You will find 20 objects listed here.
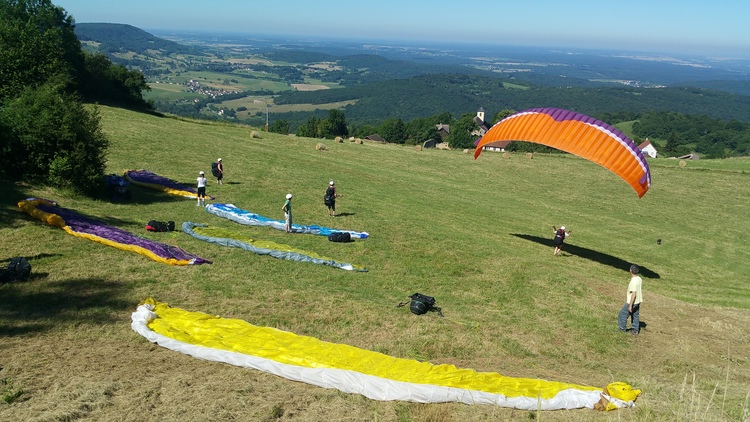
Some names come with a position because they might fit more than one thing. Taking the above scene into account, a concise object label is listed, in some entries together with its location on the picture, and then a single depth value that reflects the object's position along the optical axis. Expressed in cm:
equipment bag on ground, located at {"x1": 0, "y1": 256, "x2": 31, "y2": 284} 1277
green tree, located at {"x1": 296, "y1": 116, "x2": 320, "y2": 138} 10994
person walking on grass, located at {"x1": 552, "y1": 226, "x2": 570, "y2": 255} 2158
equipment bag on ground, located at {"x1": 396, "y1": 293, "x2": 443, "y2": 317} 1334
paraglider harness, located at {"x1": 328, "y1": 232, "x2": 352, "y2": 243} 1969
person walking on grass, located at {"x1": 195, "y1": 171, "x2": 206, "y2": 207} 2206
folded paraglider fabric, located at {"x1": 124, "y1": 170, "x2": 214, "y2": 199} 2450
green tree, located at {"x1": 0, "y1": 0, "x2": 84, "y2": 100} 3356
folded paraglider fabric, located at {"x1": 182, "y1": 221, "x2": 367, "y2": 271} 1716
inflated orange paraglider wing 1858
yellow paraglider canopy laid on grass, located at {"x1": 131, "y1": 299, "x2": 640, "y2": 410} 871
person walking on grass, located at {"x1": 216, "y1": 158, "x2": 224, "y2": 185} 2673
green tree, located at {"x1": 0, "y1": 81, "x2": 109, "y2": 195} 2122
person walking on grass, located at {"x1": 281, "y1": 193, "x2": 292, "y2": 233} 1972
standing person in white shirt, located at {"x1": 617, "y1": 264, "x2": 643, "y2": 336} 1348
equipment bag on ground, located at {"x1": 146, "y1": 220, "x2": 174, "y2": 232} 1858
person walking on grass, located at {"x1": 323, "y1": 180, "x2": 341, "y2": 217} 2285
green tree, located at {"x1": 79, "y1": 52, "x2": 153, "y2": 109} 5303
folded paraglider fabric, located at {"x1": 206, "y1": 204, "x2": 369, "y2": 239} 2064
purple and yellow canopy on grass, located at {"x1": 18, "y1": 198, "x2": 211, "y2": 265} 1569
